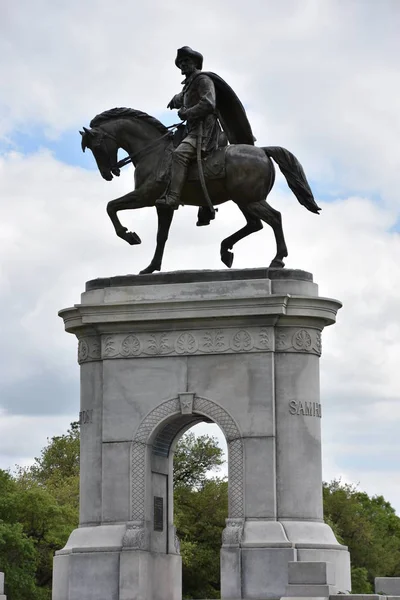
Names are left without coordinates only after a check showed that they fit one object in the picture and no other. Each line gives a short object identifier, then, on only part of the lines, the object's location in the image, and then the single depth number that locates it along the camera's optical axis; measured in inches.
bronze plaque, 1101.7
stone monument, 1053.2
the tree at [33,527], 2204.7
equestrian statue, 1111.0
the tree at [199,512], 2409.0
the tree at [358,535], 3052.2
